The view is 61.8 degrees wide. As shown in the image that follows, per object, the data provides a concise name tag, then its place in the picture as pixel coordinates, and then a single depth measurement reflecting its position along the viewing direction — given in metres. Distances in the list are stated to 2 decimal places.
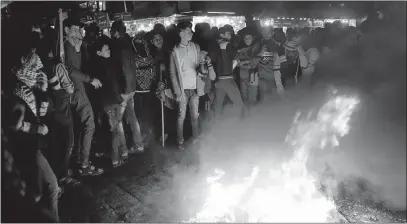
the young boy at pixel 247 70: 7.85
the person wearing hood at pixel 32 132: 3.96
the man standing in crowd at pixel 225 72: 7.52
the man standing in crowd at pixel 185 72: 6.81
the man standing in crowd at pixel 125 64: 6.41
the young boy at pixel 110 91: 6.25
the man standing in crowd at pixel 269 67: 8.09
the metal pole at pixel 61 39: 5.74
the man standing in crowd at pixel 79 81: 5.72
